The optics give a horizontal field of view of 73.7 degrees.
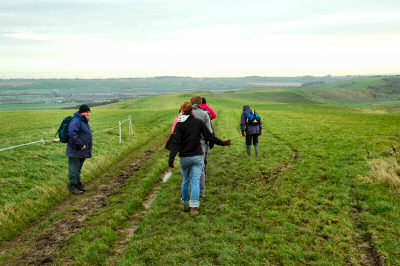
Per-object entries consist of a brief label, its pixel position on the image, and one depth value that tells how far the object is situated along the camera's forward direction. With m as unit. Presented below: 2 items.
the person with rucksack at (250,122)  14.66
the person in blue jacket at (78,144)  9.55
